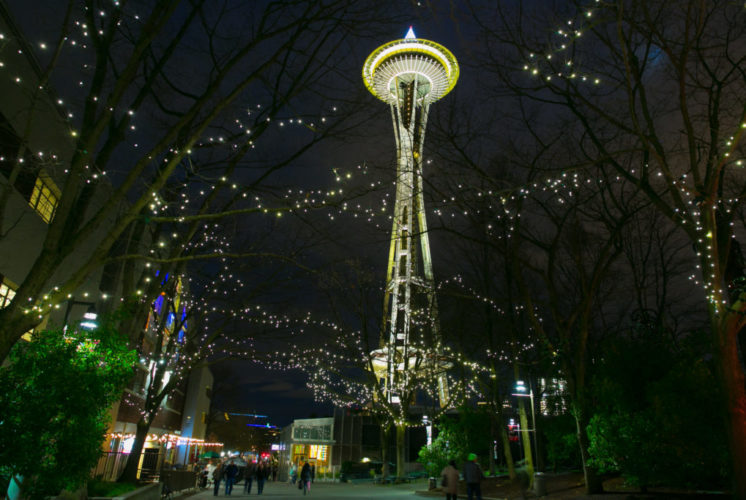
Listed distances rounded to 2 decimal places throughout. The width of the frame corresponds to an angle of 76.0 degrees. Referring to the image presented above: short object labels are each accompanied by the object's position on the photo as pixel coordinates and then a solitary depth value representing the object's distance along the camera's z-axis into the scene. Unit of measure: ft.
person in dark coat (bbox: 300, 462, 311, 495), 59.16
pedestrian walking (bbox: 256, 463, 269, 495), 61.82
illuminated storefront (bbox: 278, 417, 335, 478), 111.24
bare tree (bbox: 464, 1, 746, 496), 23.94
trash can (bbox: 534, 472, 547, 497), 42.45
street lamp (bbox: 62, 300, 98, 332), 34.03
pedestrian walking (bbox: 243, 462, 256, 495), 59.93
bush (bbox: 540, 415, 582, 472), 63.67
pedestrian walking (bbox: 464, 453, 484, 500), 32.96
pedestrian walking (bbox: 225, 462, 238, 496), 56.24
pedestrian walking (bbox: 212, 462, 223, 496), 55.88
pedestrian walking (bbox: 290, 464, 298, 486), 93.56
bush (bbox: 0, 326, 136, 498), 18.66
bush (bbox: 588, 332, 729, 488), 31.71
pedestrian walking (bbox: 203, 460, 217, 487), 85.81
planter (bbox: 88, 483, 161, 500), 31.31
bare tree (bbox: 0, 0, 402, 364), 17.21
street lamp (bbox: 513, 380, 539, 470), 54.85
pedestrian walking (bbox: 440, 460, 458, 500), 33.88
